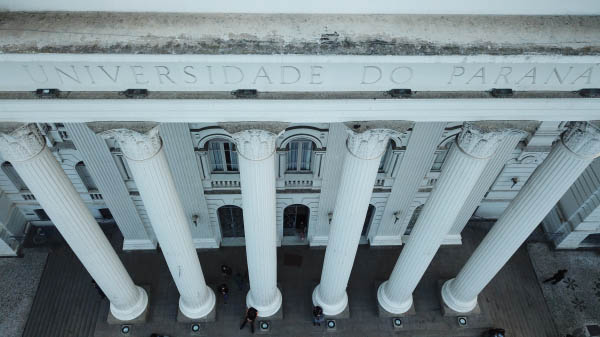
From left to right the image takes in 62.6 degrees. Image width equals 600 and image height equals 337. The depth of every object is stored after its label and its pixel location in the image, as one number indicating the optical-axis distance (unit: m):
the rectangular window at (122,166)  23.79
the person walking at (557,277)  29.74
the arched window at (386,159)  24.23
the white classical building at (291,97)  13.95
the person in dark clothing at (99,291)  28.48
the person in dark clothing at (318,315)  27.05
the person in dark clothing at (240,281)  29.33
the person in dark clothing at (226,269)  29.17
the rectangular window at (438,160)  24.63
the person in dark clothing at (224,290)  28.11
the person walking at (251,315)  26.42
